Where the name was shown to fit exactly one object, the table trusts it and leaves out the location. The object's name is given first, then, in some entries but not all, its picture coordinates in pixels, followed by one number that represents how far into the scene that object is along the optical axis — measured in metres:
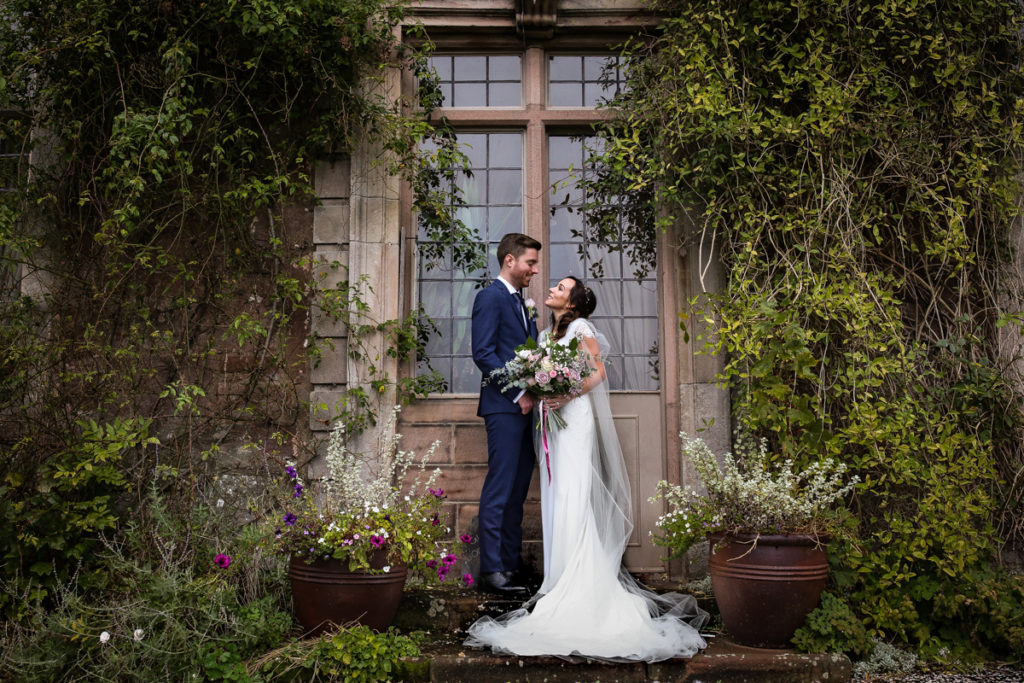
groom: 4.71
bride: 3.93
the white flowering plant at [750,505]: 4.18
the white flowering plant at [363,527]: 3.99
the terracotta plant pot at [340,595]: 3.97
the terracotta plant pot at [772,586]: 4.03
